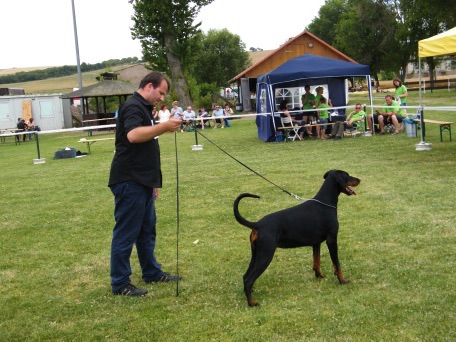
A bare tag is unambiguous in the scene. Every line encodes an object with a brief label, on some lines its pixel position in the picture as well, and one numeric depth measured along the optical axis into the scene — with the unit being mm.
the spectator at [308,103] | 18281
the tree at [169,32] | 33375
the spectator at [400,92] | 17062
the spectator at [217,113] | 28378
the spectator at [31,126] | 32062
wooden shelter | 32219
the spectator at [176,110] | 25912
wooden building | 38938
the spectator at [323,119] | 17575
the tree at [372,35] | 53469
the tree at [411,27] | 43750
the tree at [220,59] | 57375
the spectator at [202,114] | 28053
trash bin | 15312
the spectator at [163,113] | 23812
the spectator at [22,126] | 31138
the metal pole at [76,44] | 35031
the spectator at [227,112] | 28802
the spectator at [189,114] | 27203
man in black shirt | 4719
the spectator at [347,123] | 17078
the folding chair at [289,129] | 17688
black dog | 4336
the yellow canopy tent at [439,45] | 10609
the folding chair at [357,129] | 17297
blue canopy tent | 17031
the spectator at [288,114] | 17750
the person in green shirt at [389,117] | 16859
